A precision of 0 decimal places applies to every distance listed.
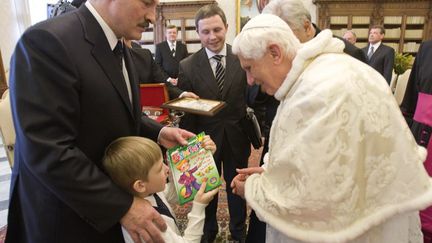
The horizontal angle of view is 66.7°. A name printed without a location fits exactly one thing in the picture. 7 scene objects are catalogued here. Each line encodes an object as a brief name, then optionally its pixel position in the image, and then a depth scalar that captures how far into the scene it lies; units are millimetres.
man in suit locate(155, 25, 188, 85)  5621
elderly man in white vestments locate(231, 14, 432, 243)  1042
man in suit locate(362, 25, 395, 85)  5523
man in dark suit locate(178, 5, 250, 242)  2406
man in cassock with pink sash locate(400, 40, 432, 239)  1936
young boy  1173
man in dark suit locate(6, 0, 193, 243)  949
